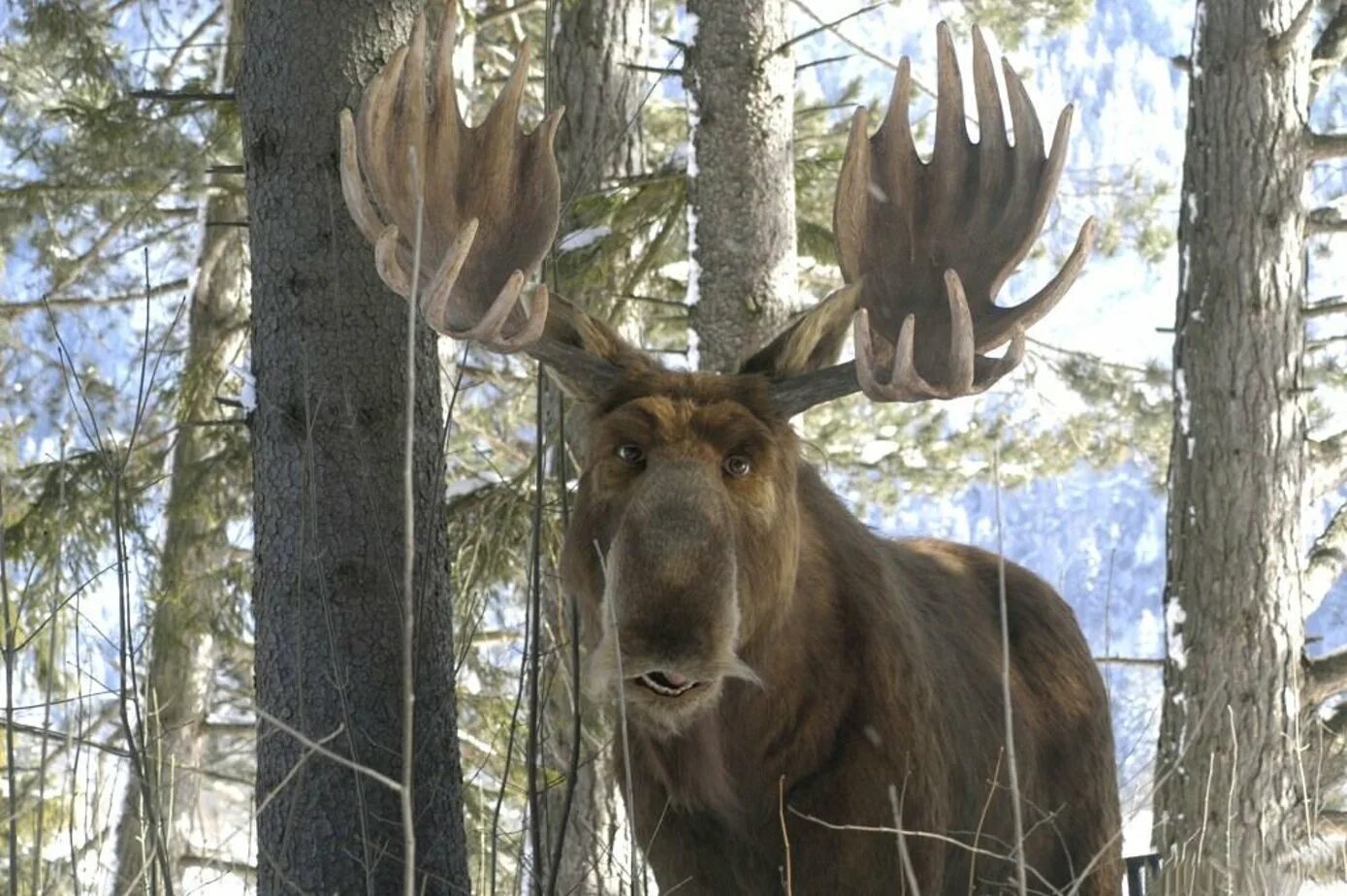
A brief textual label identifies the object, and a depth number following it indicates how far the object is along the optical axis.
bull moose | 8.26
